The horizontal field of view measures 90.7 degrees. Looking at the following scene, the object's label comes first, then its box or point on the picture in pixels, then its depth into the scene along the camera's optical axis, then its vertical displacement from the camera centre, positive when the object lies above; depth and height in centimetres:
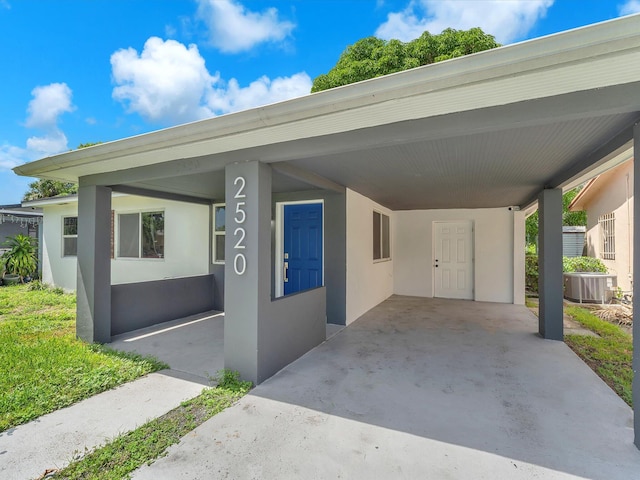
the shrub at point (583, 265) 881 -67
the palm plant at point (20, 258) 972 -48
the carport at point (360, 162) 183 +91
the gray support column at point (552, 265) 473 -36
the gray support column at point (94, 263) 440 -29
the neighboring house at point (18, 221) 1029 +85
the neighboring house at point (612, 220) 774 +59
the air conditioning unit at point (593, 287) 754 -110
